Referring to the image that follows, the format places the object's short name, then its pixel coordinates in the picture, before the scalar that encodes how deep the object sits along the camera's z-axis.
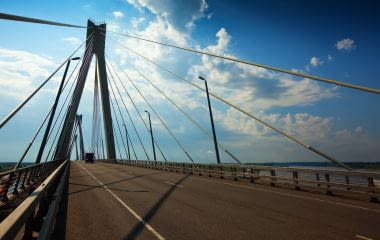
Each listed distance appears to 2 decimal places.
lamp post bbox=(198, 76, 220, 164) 29.58
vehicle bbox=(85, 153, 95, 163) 87.96
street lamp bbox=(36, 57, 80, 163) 23.01
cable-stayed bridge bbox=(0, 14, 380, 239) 7.58
